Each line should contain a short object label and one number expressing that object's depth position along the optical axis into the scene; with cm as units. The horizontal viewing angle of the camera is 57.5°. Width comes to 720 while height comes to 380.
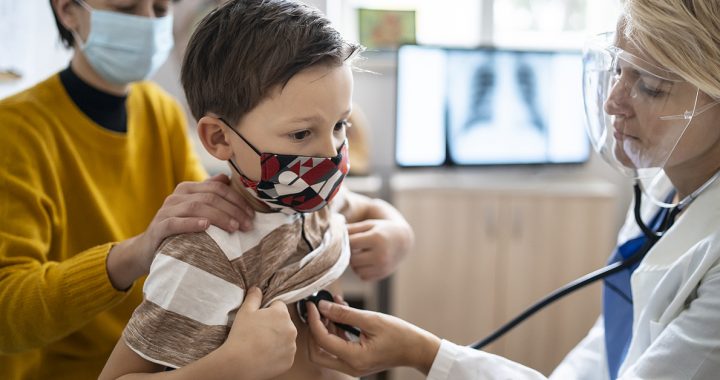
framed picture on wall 317
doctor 98
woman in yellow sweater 99
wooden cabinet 265
